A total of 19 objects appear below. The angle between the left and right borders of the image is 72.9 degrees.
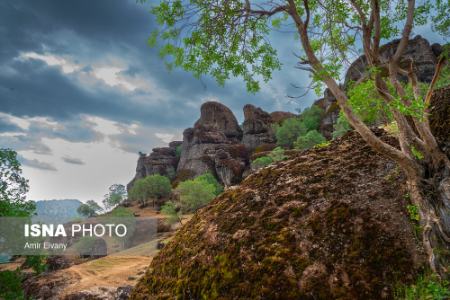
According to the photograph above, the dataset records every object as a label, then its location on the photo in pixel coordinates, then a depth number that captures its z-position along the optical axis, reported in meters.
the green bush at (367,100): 6.79
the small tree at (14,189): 19.75
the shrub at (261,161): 71.21
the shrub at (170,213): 58.55
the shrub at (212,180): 80.49
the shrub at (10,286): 18.16
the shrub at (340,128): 54.12
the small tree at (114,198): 110.06
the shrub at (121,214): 64.94
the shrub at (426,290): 4.36
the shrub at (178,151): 125.15
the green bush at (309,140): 72.06
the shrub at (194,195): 65.56
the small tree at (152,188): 89.56
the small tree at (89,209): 107.81
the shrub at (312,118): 93.88
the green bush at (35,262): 19.65
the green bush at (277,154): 70.19
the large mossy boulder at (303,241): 5.14
